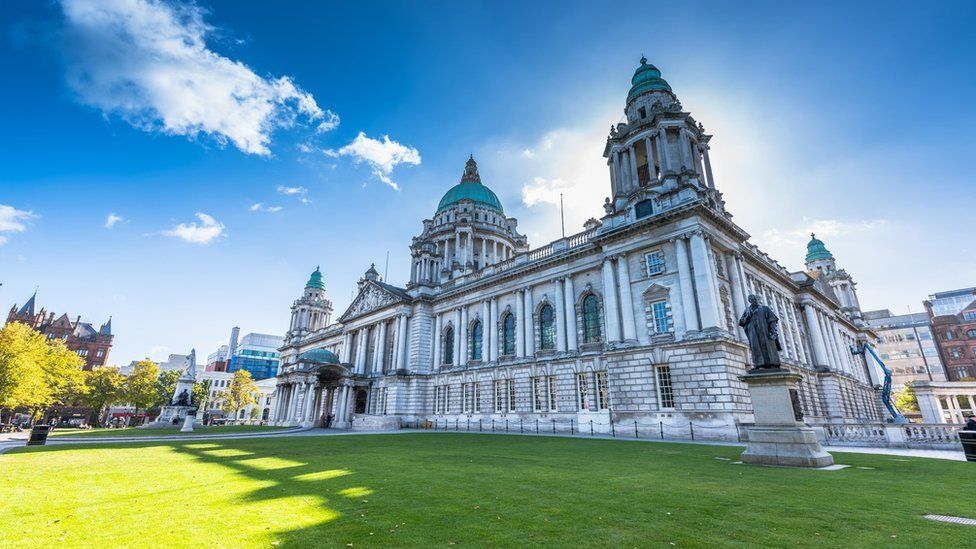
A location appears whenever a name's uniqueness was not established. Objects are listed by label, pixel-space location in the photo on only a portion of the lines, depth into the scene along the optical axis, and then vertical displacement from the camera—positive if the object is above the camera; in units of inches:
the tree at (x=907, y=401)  2522.1 +41.8
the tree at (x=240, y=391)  3024.1 +133.6
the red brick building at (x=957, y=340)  2805.1 +439.2
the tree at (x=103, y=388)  2279.8 +119.8
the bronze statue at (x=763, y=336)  534.9 +88.8
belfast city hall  1048.8 +265.3
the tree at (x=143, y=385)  2381.3 +139.6
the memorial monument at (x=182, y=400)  1766.7 +42.5
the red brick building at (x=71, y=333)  3223.4 +588.1
